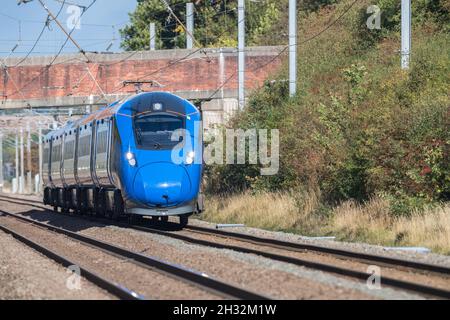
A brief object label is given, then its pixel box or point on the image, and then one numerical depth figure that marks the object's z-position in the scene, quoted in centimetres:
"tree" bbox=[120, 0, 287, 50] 6056
